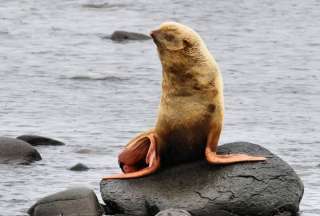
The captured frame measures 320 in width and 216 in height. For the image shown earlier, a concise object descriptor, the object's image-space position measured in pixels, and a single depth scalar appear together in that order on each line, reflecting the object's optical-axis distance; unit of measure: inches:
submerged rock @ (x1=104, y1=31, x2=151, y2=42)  1037.2
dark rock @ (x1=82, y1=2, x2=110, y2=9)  1254.9
